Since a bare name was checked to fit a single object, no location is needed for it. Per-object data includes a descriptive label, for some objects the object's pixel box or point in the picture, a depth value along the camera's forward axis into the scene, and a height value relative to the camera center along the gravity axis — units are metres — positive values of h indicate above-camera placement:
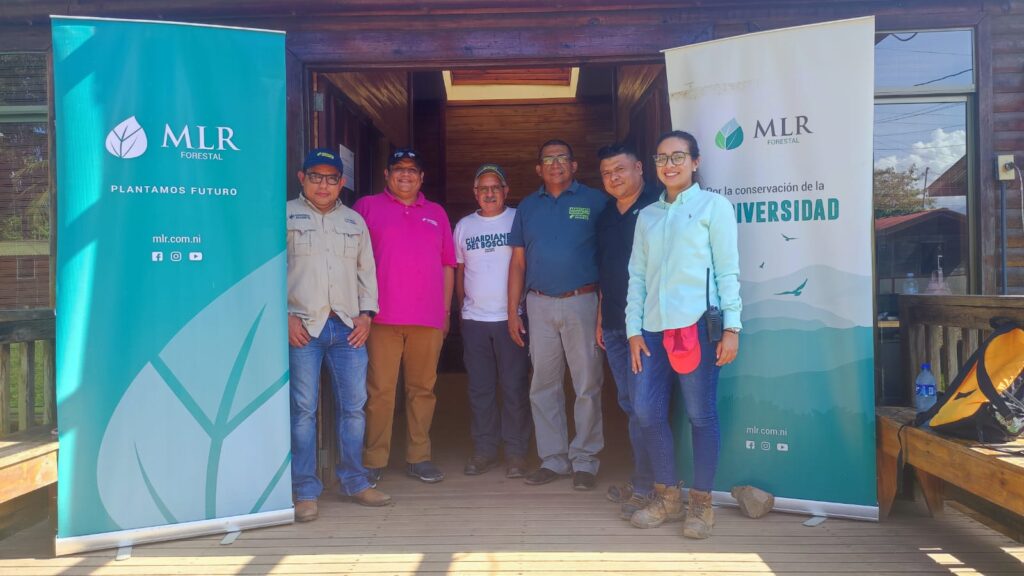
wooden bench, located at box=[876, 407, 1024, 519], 2.38 -0.69
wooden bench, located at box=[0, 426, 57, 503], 2.77 -0.68
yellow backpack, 2.58 -0.42
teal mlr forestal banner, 2.85 +0.04
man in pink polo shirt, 3.68 -0.03
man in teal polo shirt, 3.64 -0.08
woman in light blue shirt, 2.87 -0.11
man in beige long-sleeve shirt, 3.27 -0.12
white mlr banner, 3.09 +0.12
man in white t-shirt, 3.93 -0.24
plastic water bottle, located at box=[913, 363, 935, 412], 3.29 -0.50
